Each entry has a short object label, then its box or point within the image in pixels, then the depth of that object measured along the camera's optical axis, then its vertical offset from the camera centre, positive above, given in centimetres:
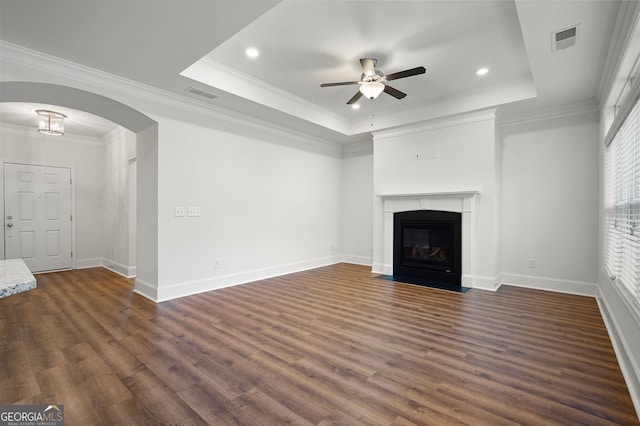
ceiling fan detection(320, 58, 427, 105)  351 +154
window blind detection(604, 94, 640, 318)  222 +4
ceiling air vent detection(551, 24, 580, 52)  258 +157
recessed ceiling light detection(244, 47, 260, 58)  343 +185
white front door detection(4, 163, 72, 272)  563 -14
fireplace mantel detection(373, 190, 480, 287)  469 +4
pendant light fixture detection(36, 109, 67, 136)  504 +150
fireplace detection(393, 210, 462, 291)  481 -65
